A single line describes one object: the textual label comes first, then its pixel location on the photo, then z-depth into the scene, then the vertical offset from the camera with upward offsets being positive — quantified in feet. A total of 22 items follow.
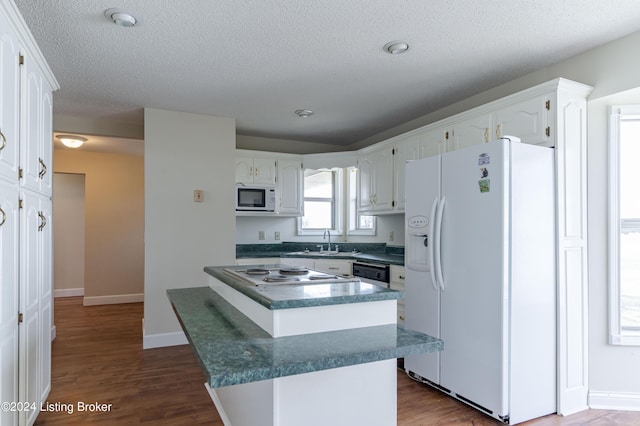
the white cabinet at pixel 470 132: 10.18 +2.22
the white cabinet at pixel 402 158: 13.01 +1.91
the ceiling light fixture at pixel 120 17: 7.53 +3.84
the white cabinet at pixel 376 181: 14.62 +1.28
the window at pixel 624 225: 9.11 -0.28
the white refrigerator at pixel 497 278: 8.22 -1.46
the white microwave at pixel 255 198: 16.02 +0.61
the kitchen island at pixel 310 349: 4.87 -1.82
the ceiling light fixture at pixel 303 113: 13.98 +3.65
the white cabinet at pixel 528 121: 8.86 +2.20
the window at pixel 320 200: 18.45 +0.60
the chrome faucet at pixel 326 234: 18.29 -0.99
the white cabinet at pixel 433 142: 11.71 +2.22
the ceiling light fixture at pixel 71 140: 16.97 +3.18
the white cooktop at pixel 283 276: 7.23 -1.29
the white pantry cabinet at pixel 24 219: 6.28 -0.13
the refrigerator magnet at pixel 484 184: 8.54 +0.63
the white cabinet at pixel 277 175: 16.26 +1.63
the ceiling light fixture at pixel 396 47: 8.77 +3.80
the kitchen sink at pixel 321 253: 15.84 -1.73
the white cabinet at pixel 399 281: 12.12 -2.16
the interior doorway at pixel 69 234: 23.03 -1.31
